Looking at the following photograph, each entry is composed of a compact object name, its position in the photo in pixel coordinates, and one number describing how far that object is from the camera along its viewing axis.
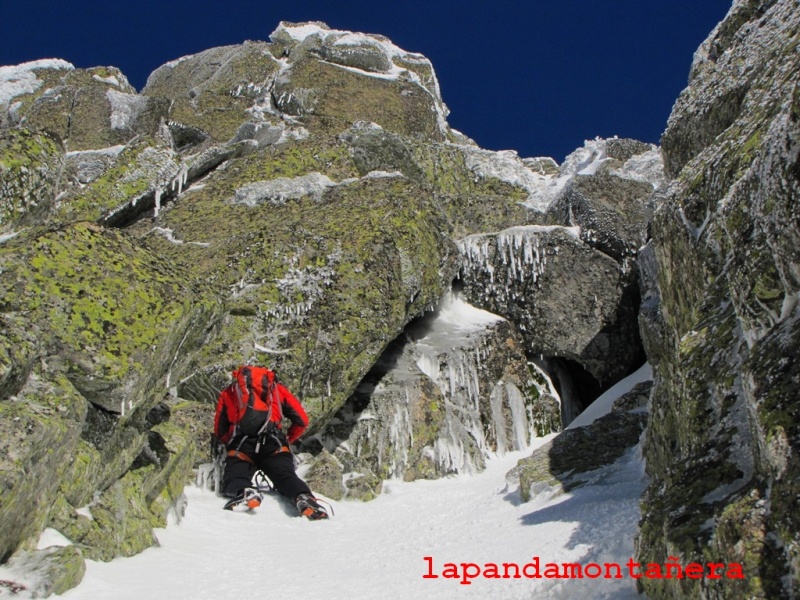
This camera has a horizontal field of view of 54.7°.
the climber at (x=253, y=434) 11.45
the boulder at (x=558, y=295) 18.70
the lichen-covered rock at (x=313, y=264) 13.88
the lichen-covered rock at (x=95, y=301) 7.60
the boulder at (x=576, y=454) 10.26
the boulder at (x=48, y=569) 5.78
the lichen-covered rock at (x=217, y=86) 26.12
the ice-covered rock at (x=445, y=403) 14.92
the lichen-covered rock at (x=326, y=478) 12.74
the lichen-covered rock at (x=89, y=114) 24.50
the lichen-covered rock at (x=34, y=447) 5.89
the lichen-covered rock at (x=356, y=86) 27.19
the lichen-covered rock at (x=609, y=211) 19.48
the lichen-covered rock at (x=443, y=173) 20.58
